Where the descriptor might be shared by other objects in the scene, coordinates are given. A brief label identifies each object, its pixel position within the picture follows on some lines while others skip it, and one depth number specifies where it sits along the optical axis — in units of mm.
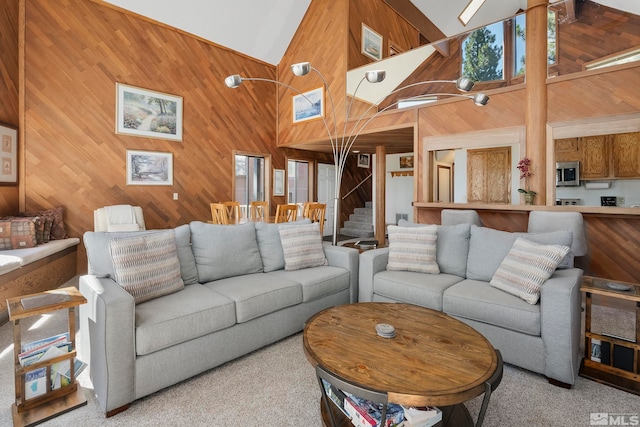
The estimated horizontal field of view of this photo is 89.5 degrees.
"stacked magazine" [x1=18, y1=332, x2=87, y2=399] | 1697
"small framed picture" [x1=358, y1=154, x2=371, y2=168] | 9703
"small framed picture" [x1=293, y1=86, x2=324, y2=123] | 6492
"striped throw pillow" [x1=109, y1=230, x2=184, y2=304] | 2098
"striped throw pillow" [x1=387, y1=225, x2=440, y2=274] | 2910
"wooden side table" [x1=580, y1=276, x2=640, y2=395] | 1983
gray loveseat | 1974
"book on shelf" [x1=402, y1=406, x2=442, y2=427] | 1352
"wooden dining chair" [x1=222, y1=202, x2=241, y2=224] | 5078
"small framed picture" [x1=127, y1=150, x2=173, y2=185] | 5273
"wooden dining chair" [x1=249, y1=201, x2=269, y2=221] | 5387
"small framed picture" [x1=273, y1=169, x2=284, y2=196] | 7375
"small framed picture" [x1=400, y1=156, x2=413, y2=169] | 8969
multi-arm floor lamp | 3326
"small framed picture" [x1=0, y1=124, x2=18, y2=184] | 3904
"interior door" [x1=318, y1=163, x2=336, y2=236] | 8555
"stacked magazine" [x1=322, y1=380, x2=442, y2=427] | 1340
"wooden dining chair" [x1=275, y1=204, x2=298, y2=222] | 5156
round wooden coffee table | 1269
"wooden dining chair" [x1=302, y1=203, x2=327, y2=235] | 5355
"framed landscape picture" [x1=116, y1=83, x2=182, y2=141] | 5137
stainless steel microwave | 5629
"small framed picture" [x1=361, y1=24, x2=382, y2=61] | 6471
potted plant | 4027
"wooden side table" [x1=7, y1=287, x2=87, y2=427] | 1630
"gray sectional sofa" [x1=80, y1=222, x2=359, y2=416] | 1741
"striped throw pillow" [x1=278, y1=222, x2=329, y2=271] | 3018
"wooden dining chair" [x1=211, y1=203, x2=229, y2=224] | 4790
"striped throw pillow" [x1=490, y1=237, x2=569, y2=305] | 2174
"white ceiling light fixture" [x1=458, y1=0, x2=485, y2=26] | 6434
